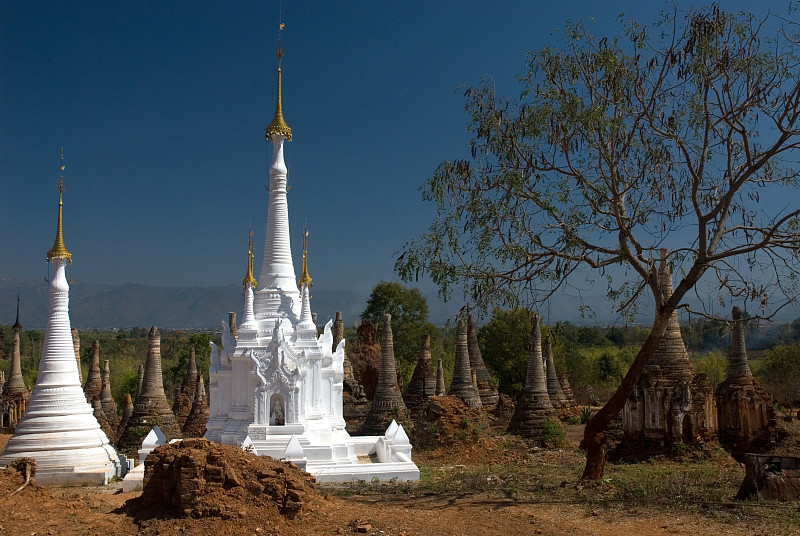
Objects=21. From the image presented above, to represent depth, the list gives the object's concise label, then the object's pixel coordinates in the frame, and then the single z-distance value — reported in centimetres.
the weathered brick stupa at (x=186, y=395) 3110
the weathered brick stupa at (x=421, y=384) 2925
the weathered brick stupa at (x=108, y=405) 3128
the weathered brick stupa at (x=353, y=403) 3152
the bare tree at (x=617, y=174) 1328
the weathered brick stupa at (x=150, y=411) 2362
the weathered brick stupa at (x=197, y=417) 2698
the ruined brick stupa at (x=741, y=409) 1956
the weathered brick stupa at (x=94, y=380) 3316
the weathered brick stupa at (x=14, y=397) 3142
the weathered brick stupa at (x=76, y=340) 3127
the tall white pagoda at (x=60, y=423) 1823
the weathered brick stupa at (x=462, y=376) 2855
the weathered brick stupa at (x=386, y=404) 2527
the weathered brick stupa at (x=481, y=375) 3269
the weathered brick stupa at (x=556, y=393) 2948
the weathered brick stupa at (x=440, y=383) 3149
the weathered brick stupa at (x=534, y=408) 2389
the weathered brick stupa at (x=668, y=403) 1839
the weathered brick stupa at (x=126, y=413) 2909
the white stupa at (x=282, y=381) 1967
